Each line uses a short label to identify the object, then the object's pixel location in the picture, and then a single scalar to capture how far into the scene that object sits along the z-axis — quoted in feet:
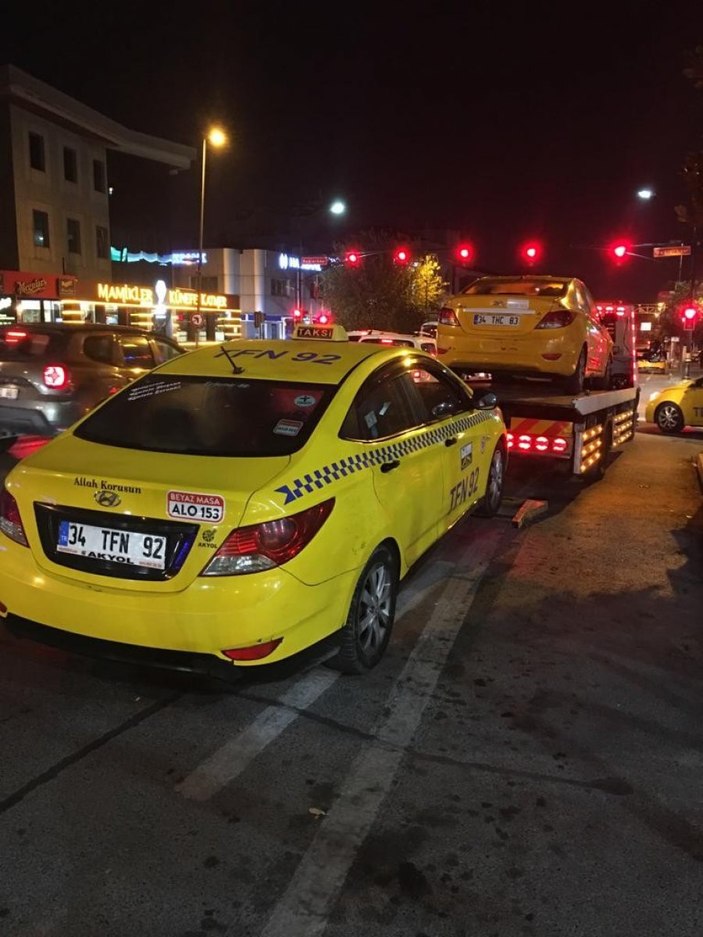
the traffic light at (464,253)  70.49
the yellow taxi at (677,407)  48.62
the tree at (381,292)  142.61
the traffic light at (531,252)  64.23
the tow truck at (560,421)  27.27
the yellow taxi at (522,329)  28.22
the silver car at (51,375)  28.14
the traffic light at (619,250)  69.36
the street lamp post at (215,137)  81.60
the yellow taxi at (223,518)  10.60
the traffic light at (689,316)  82.23
